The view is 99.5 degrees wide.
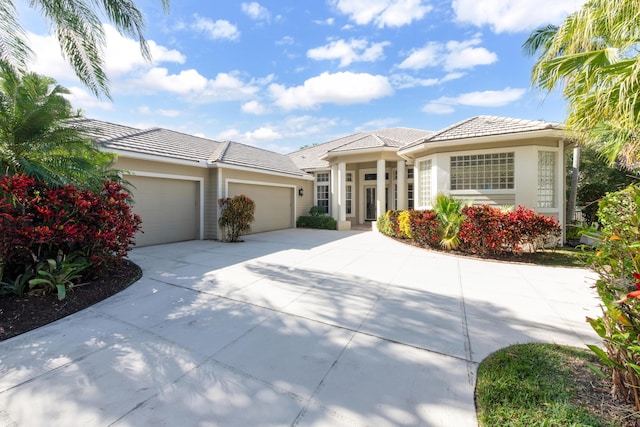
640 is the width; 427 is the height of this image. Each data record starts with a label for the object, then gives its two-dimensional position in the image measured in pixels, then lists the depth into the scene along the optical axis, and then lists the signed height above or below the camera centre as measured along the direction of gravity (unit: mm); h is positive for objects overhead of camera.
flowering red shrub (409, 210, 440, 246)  9286 -645
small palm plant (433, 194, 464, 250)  8656 -350
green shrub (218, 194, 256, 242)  10500 -210
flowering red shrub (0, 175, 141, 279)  4215 -224
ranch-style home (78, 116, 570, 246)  9414 +1575
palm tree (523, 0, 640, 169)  3729 +2404
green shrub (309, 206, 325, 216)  17031 -91
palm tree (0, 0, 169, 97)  5352 +3859
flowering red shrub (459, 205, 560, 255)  7723 -583
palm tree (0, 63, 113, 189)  4645 +1396
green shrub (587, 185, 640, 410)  1979 -731
